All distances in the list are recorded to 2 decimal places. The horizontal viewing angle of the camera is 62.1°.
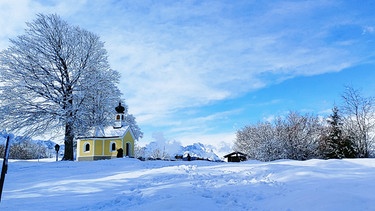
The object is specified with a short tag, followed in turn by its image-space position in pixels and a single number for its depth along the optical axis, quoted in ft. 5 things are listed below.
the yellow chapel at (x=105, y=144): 91.40
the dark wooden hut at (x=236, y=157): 135.03
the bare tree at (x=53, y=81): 78.79
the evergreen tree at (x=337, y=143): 113.60
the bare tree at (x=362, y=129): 95.45
